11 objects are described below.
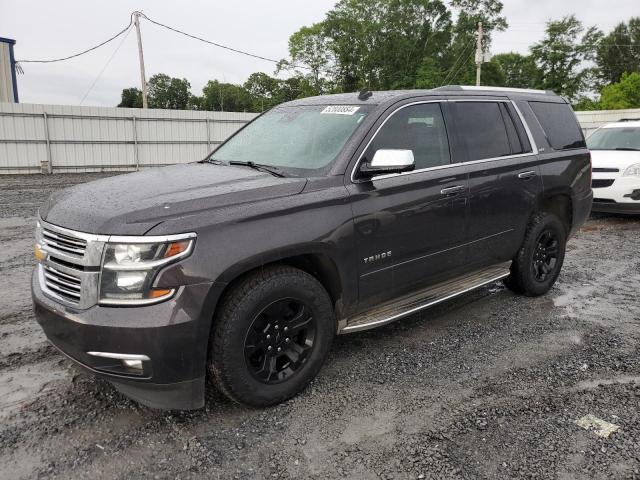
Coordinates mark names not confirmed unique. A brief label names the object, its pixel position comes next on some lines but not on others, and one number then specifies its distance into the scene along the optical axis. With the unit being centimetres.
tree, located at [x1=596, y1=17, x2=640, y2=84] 6738
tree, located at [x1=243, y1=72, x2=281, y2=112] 6681
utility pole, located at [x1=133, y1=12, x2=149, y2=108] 2764
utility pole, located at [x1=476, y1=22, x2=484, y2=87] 3212
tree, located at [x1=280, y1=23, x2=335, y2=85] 6300
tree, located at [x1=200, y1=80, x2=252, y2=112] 8094
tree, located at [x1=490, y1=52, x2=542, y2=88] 5888
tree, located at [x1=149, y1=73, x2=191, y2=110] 8175
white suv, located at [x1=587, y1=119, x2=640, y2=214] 874
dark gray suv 252
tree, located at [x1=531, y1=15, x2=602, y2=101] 5581
